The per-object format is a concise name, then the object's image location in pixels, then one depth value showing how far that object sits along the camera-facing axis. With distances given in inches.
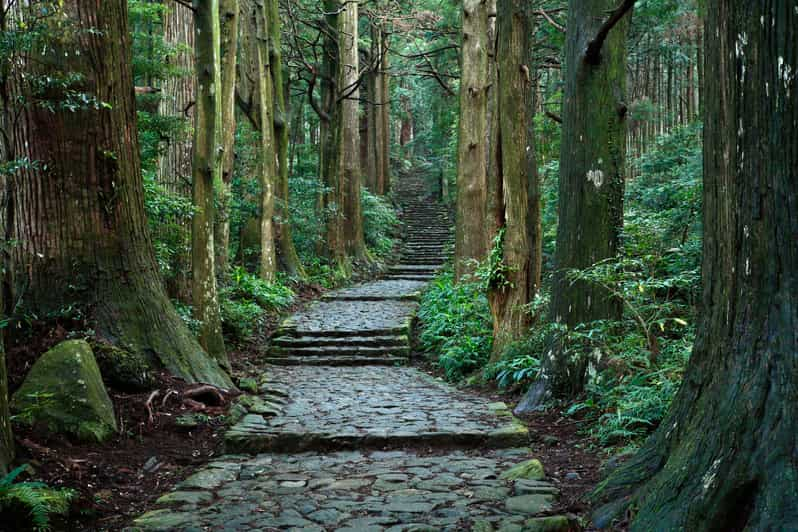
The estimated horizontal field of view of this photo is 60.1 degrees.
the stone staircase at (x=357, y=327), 491.8
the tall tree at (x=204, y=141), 338.6
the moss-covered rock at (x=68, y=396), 214.1
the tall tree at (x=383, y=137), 1197.7
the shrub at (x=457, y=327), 434.3
